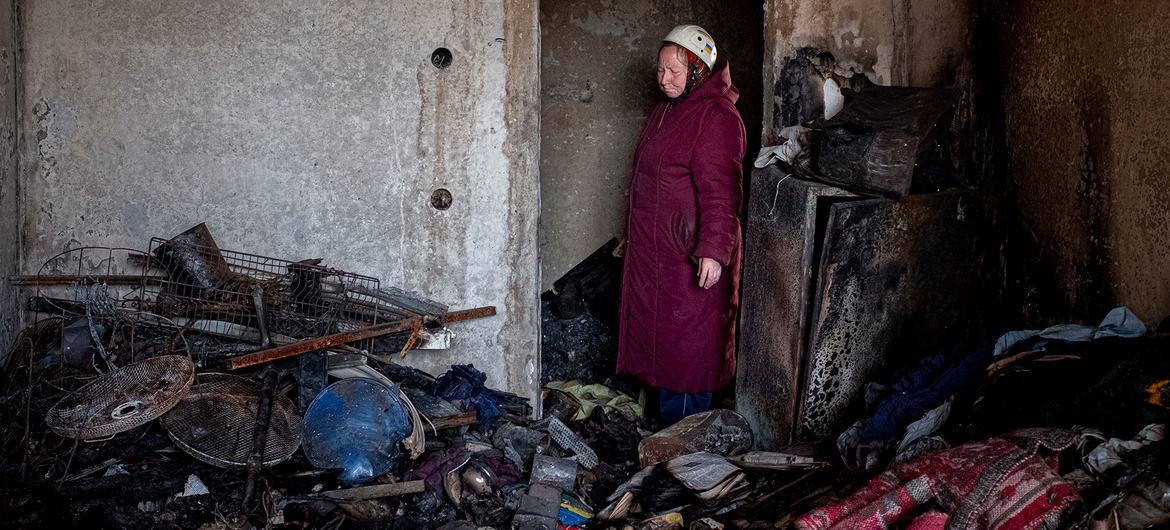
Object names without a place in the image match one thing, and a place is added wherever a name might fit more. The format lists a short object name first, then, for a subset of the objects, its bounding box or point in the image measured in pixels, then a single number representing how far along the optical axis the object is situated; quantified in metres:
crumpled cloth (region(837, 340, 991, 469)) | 3.77
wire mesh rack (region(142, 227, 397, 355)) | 4.10
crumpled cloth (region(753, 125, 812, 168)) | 4.21
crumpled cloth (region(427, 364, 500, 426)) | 4.51
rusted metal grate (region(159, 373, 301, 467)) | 3.71
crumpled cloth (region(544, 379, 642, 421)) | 5.21
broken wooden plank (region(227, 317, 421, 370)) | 3.92
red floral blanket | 2.93
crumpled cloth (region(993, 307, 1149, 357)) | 3.39
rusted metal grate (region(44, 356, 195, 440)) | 3.63
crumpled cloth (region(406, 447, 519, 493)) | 3.94
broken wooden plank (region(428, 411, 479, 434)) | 4.26
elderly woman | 4.52
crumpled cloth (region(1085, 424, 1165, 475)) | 2.92
